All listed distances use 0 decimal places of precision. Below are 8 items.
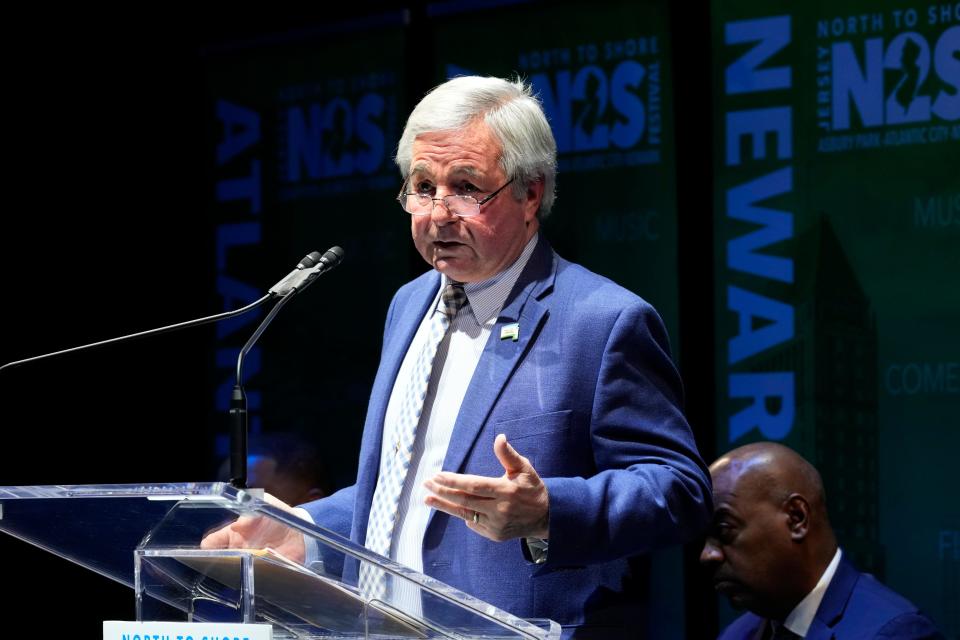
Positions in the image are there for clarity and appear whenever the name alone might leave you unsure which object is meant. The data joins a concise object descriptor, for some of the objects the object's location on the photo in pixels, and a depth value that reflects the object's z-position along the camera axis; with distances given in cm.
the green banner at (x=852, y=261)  852
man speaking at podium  426
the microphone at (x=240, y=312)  366
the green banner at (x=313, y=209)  1066
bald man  682
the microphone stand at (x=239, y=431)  362
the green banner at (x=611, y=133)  947
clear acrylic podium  332
